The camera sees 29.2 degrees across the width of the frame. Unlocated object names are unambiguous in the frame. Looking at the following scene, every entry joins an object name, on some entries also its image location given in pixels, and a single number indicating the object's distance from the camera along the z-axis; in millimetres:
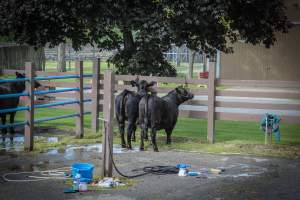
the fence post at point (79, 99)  13039
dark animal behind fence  12914
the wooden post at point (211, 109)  12312
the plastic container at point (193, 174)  9014
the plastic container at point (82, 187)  7848
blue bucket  8203
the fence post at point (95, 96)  13734
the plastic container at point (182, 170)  8945
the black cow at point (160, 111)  11141
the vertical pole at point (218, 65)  30119
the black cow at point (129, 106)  11539
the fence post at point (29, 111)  11086
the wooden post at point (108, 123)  8469
